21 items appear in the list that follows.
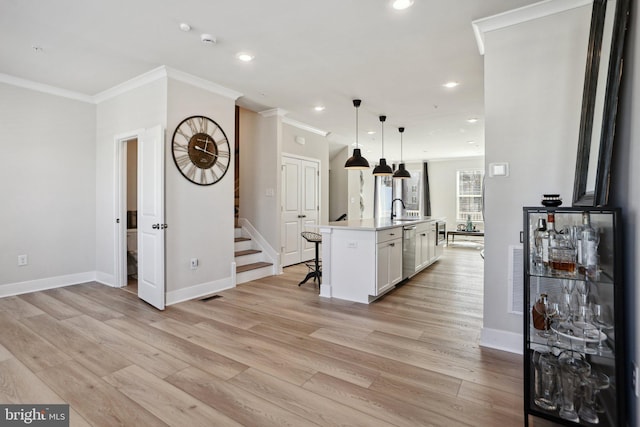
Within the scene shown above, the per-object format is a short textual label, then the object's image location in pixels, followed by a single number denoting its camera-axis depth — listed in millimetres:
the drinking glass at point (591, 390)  1578
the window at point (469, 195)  10195
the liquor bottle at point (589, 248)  1654
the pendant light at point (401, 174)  6145
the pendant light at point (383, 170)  5395
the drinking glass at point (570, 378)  1602
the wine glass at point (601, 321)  1596
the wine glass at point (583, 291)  1727
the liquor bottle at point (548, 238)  1761
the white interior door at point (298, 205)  5832
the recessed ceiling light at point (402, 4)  2380
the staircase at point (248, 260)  4802
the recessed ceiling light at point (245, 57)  3250
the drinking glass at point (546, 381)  1676
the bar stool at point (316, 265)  4523
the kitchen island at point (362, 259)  3699
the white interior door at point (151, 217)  3465
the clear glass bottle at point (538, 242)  1794
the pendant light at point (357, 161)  4664
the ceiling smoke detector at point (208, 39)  2864
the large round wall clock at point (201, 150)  3805
